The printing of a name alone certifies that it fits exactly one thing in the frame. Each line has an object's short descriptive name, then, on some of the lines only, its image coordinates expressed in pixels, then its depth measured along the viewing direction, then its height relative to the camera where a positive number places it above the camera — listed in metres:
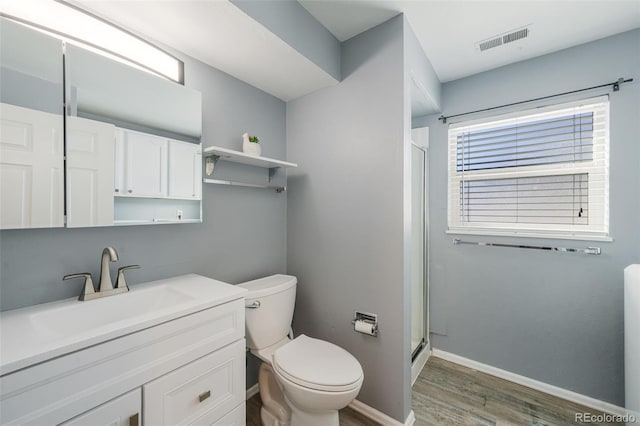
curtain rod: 1.59 +0.83
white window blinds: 1.71 +0.30
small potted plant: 1.64 +0.43
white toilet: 1.21 -0.80
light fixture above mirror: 1.01 +0.80
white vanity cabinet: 0.70 -0.53
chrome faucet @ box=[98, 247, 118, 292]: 1.12 -0.25
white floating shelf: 1.45 +0.34
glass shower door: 2.02 -0.34
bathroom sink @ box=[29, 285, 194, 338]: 0.96 -0.42
